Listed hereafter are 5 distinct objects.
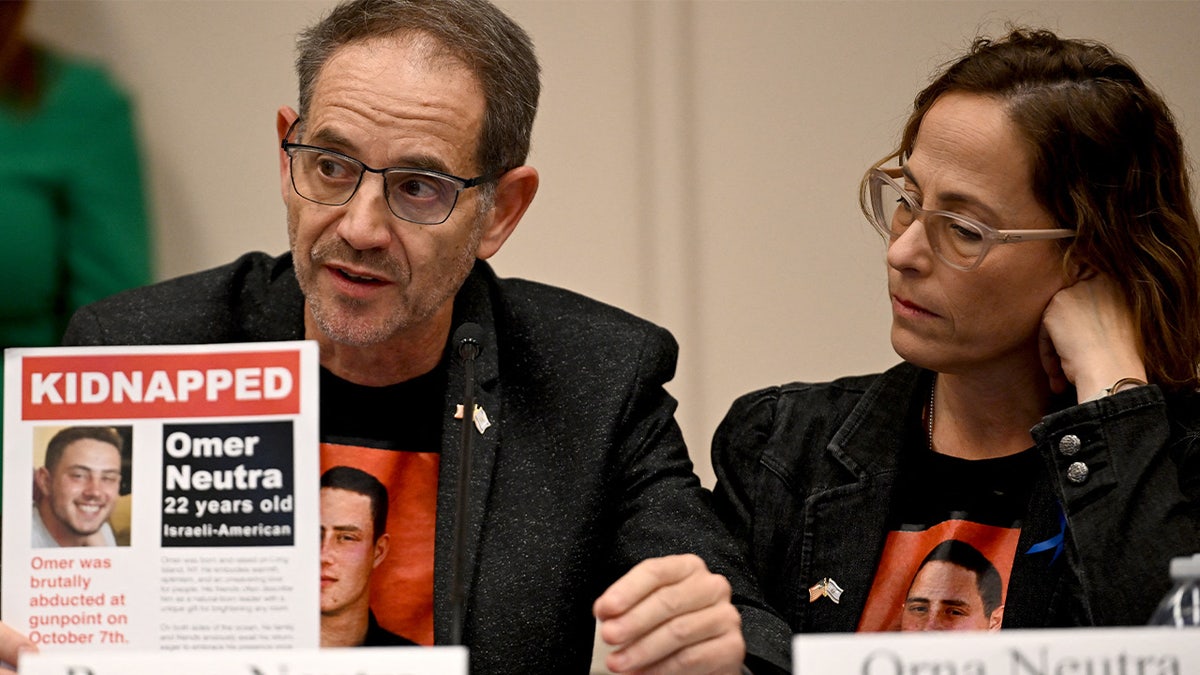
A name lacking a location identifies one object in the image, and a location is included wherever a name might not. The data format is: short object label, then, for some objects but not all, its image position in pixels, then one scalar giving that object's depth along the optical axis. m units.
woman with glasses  3.76
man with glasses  3.83
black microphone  3.53
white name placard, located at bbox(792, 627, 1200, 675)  3.35
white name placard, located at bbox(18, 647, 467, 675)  3.36
